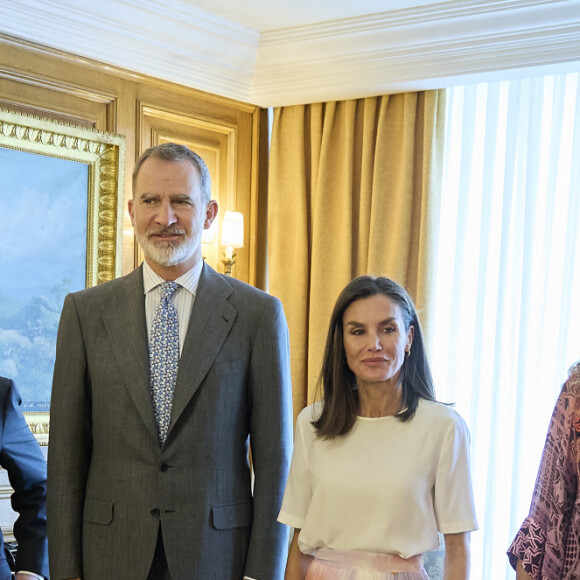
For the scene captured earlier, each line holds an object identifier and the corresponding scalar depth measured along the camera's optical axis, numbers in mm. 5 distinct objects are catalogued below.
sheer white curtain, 4445
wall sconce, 4855
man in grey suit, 2312
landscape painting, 3990
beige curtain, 4781
